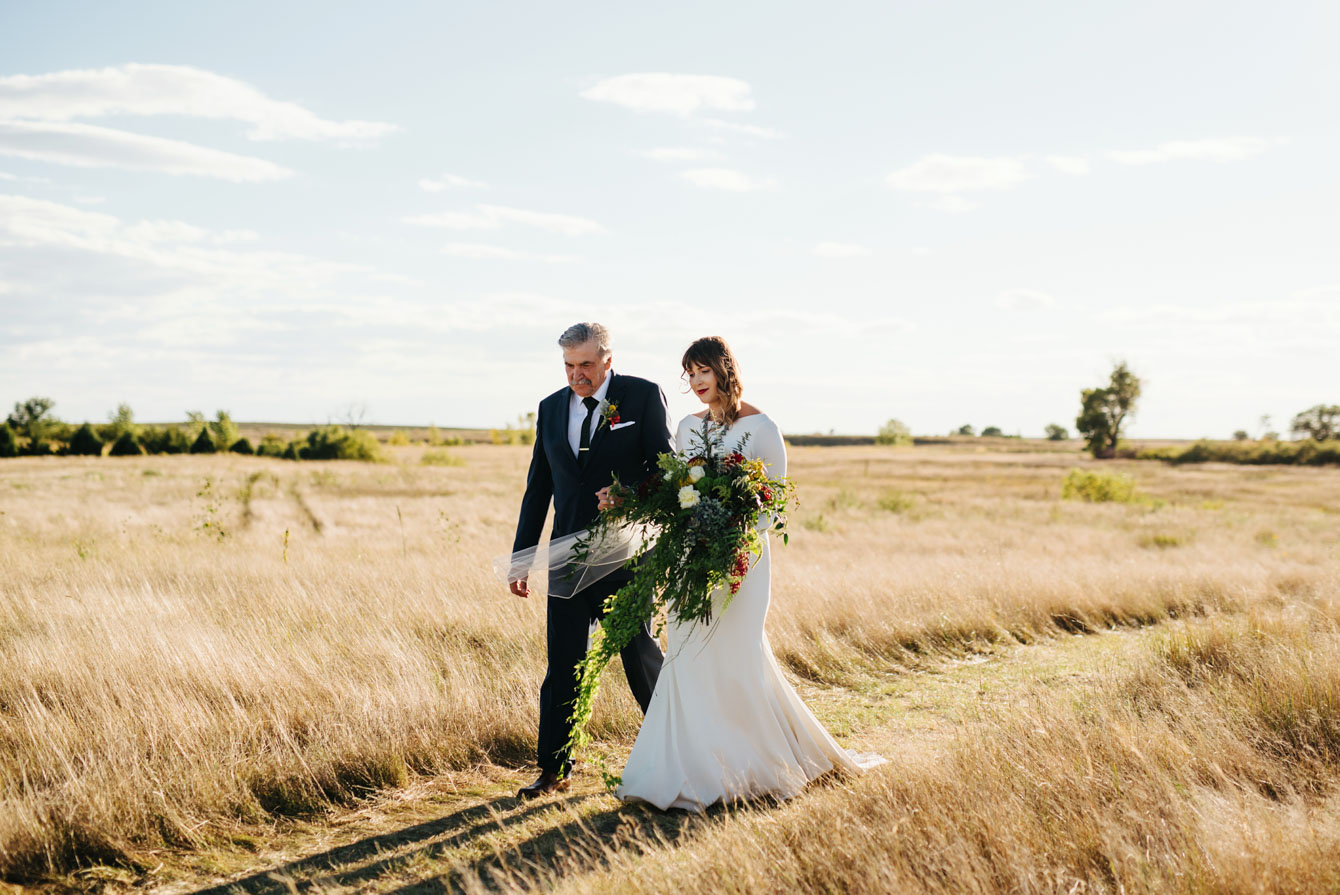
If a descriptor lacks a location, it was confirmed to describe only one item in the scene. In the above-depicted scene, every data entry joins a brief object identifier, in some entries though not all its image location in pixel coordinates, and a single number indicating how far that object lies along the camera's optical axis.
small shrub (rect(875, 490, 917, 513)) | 27.95
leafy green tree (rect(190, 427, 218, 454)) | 62.31
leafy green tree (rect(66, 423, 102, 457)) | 58.38
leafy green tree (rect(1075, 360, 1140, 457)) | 76.75
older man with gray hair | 4.69
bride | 4.34
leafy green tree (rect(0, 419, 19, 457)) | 55.19
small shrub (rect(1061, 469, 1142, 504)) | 34.19
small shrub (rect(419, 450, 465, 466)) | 57.38
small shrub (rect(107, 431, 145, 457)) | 58.72
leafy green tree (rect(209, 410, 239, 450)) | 63.28
